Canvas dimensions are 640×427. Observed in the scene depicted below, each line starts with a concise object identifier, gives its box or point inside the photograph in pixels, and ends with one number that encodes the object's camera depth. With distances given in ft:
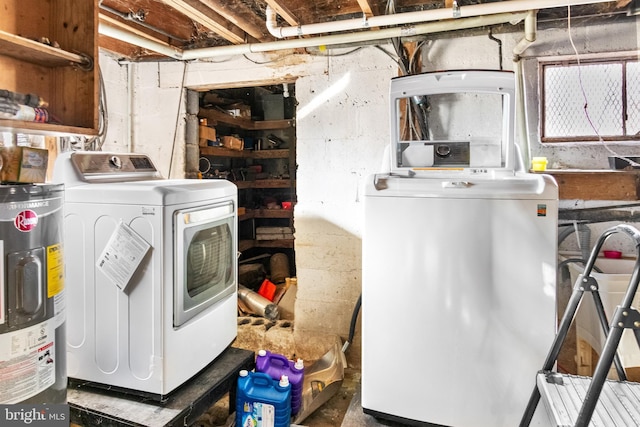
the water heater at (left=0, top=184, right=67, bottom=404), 3.87
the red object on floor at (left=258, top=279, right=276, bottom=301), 11.45
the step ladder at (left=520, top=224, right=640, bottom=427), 3.22
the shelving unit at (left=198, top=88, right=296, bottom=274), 13.61
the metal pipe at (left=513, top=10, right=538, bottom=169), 7.56
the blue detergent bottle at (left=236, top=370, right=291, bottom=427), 6.04
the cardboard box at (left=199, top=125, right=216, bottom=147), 10.96
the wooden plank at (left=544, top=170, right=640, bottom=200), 6.66
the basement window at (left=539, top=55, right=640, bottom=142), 7.59
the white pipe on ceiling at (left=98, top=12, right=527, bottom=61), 7.47
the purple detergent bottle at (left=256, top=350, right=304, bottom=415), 6.83
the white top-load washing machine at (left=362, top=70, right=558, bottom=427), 5.10
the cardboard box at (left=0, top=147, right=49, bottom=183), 4.77
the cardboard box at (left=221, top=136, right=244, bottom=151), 12.43
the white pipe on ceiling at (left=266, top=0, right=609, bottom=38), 6.53
